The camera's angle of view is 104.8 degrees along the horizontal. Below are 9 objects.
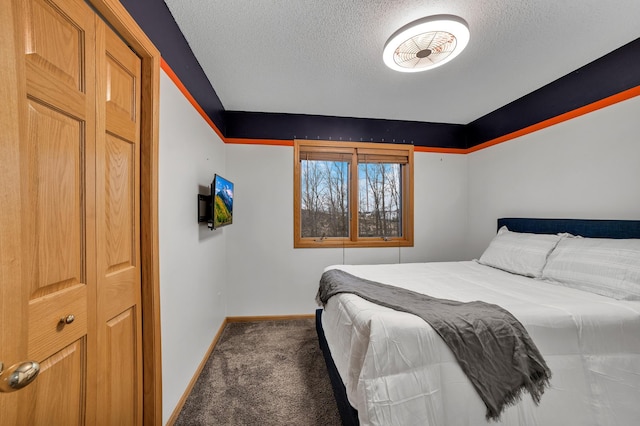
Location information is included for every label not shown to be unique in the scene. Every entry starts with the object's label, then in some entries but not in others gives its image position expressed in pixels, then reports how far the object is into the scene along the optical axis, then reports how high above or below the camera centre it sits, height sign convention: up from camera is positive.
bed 1.20 -0.77
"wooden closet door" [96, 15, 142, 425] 1.06 -0.09
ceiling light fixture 1.59 +1.19
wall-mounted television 2.16 +0.06
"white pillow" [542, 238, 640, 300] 1.62 -0.40
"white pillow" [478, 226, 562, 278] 2.19 -0.39
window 3.39 +0.25
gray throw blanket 1.25 -0.73
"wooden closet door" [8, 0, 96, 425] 0.75 +0.02
